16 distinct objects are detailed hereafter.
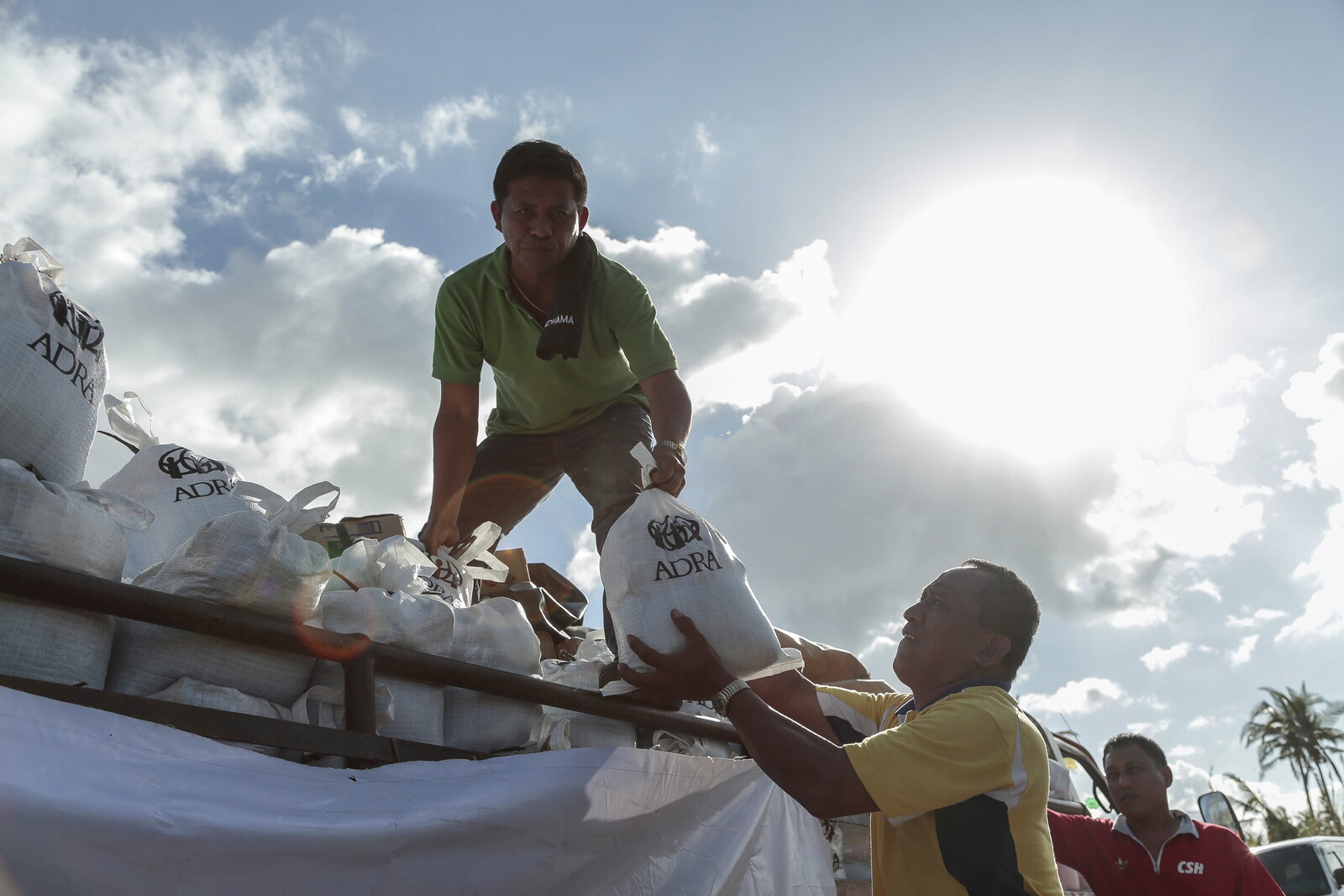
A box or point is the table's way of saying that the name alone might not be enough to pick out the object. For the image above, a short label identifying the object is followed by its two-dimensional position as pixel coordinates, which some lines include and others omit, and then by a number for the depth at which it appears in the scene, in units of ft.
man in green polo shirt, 10.27
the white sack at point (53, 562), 4.70
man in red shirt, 11.86
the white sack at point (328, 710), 5.78
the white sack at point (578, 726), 7.16
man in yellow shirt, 6.40
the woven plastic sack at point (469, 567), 8.62
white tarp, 4.15
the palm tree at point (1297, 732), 120.57
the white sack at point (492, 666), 6.82
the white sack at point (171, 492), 7.31
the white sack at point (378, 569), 7.22
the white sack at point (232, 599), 5.35
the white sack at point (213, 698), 5.29
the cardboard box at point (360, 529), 11.10
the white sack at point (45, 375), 5.45
